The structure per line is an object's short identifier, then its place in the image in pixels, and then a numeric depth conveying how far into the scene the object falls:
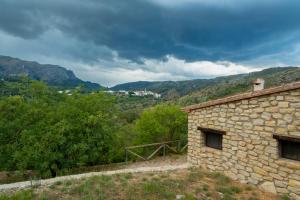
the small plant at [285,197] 5.02
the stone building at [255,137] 5.01
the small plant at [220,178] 6.06
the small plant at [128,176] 6.17
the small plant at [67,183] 5.59
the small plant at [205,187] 5.47
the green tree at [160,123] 11.82
